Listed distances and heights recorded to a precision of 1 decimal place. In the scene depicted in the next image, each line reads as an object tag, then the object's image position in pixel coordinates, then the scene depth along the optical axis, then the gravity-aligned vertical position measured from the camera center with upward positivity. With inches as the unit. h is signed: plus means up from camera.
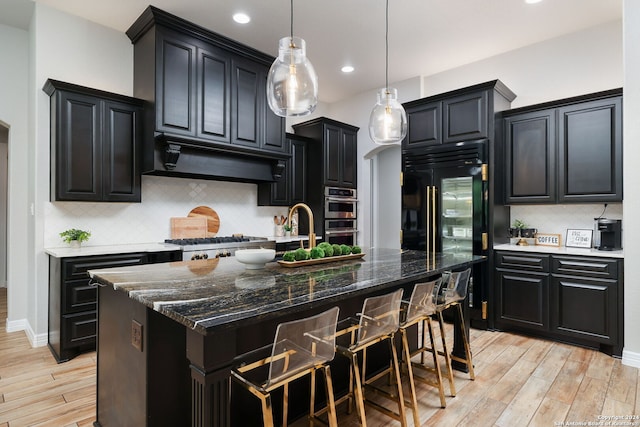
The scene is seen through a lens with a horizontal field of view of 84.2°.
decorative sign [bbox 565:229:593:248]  146.6 -10.3
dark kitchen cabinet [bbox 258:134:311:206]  196.4 +17.2
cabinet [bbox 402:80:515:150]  156.6 +47.0
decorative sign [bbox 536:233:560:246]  155.4 -11.4
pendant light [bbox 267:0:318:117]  87.4 +33.6
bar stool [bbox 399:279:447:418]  85.1 -26.4
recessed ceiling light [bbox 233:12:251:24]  141.7 +80.0
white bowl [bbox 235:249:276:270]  83.6 -10.0
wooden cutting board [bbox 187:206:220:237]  173.9 -1.1
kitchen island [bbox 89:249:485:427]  49.8 -18.7
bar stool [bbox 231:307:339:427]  56.0 -24.6
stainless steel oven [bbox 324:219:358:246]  210.7 -10.8
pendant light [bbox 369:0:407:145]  113.2 +30.6
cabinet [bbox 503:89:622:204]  134.0 +25.8
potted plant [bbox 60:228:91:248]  132.3 -8.5
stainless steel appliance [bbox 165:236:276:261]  143.4 -13.8
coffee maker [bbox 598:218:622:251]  134.4 -7.7
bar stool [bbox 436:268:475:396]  102.0 -25.7
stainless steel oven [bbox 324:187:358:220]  210.3 +7.0
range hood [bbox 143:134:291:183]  142.1 +24.2
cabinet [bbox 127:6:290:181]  140.0 +49.3
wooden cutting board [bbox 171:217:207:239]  164.8 -6.5
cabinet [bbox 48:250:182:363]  119.6 -30.9
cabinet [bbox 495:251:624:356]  126.5 -32.4
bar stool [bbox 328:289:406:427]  72.3 -26.1
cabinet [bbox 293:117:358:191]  210.1 +37.7
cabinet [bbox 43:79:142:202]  129.1 +26.8
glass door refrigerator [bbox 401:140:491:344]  156.6 +4.4
